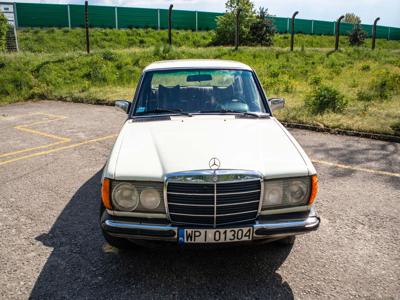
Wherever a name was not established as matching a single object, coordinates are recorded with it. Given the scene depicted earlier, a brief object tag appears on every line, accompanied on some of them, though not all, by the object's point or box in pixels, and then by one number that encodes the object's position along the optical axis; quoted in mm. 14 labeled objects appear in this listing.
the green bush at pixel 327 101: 9664
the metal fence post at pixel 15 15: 27725
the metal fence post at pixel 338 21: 18711
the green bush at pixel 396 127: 7730
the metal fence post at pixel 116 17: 32281
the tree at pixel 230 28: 29250
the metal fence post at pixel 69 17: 30136
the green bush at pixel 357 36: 34969
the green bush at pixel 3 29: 19656
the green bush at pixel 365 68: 16378
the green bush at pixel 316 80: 13694
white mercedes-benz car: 2844
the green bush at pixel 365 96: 10906
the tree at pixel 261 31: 29672
